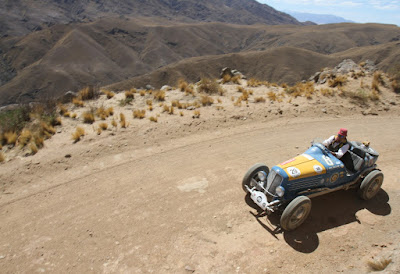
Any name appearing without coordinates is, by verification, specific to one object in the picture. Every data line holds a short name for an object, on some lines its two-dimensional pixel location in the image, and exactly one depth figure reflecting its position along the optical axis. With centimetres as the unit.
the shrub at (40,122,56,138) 1063
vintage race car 594
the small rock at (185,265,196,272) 520
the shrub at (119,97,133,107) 1364
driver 693
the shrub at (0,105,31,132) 1091
